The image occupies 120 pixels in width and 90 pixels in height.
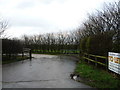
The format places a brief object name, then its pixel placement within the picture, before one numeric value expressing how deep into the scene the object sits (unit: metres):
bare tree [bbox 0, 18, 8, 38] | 17.21
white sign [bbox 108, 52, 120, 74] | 6.83
